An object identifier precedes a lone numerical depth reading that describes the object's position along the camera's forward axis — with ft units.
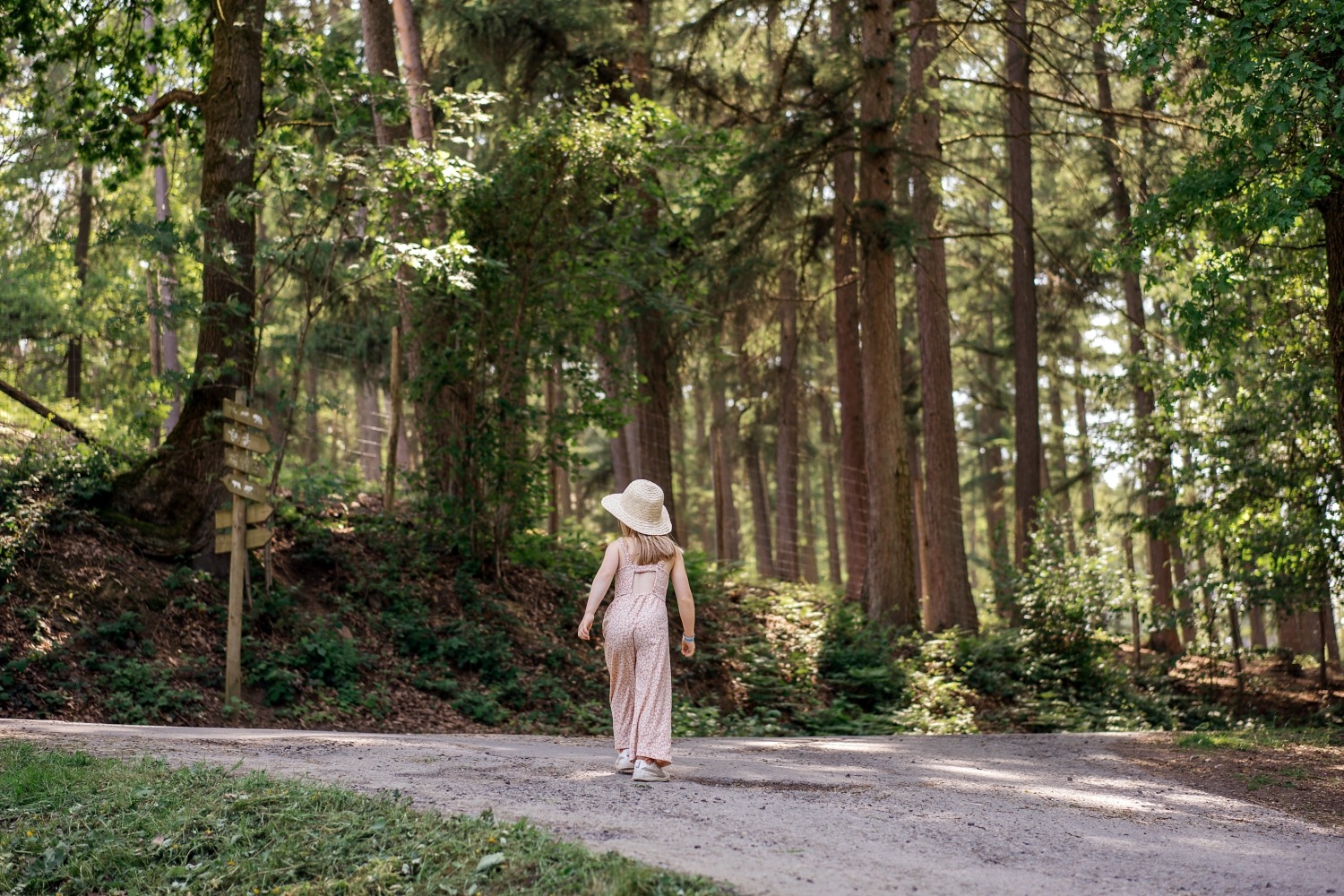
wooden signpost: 37.01
